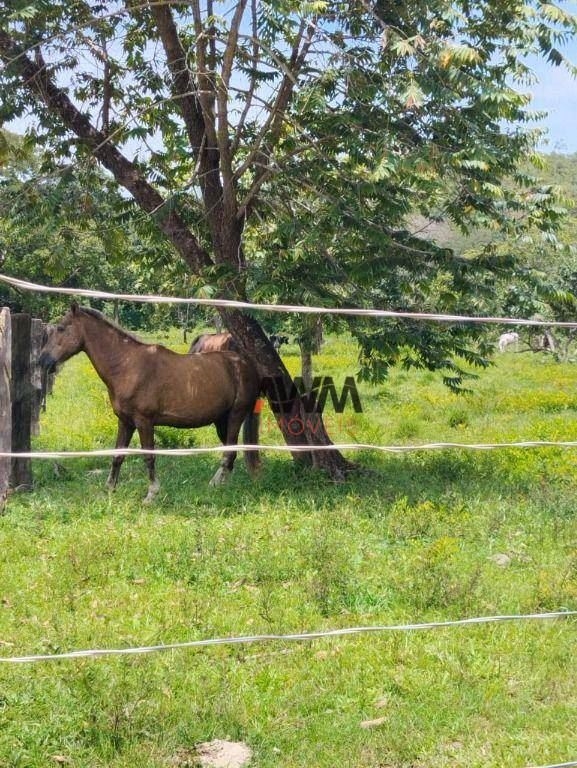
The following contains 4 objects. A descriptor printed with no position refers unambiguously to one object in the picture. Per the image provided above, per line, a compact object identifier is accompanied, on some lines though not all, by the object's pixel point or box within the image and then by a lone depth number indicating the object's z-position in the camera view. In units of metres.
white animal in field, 32.56
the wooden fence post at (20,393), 8.35
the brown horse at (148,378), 8.92
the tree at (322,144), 7.62
